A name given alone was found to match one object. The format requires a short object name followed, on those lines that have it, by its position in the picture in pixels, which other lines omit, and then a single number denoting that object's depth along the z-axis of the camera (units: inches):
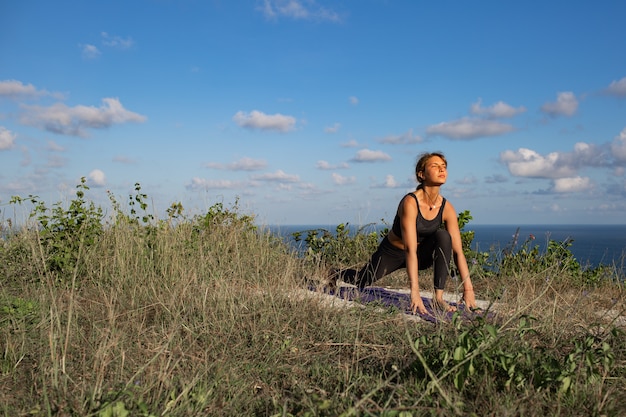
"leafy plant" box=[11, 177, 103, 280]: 212.1
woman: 184.9
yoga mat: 160.7
